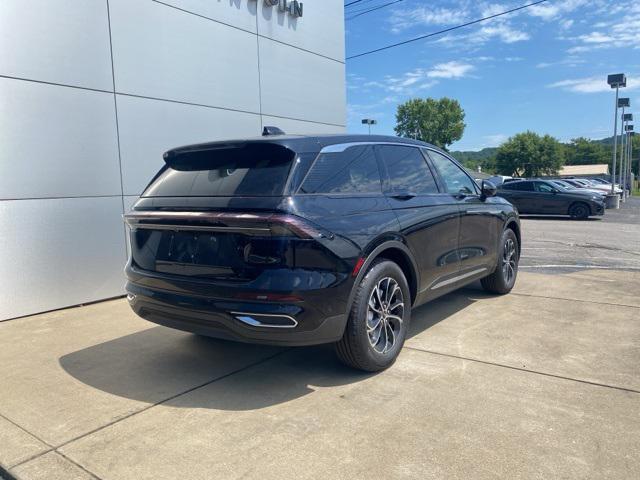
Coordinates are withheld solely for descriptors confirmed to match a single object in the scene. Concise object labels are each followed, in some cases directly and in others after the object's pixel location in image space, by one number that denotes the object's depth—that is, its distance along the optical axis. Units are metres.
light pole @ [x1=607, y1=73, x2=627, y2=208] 29.98
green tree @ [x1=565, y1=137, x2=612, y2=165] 129.38
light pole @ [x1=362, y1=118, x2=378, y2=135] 51.84
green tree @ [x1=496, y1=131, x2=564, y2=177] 88.50
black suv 3.21
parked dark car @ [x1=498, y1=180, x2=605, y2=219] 17.98
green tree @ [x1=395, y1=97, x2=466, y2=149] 86.44
